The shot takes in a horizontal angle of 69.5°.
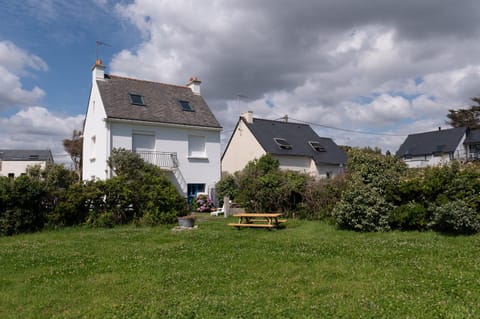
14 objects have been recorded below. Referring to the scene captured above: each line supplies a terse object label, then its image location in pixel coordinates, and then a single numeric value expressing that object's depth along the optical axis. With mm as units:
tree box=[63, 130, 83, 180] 33031
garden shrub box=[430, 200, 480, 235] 8977
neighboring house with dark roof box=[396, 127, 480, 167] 39656
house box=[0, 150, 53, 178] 45531
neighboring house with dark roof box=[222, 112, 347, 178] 29234
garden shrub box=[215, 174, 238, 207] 19708
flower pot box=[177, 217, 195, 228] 12234
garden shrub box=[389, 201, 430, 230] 9975
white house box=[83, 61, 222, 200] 19219
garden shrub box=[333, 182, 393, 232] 10416
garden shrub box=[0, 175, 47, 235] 11531
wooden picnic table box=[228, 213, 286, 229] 11303
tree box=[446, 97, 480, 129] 45156
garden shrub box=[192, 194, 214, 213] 19842
